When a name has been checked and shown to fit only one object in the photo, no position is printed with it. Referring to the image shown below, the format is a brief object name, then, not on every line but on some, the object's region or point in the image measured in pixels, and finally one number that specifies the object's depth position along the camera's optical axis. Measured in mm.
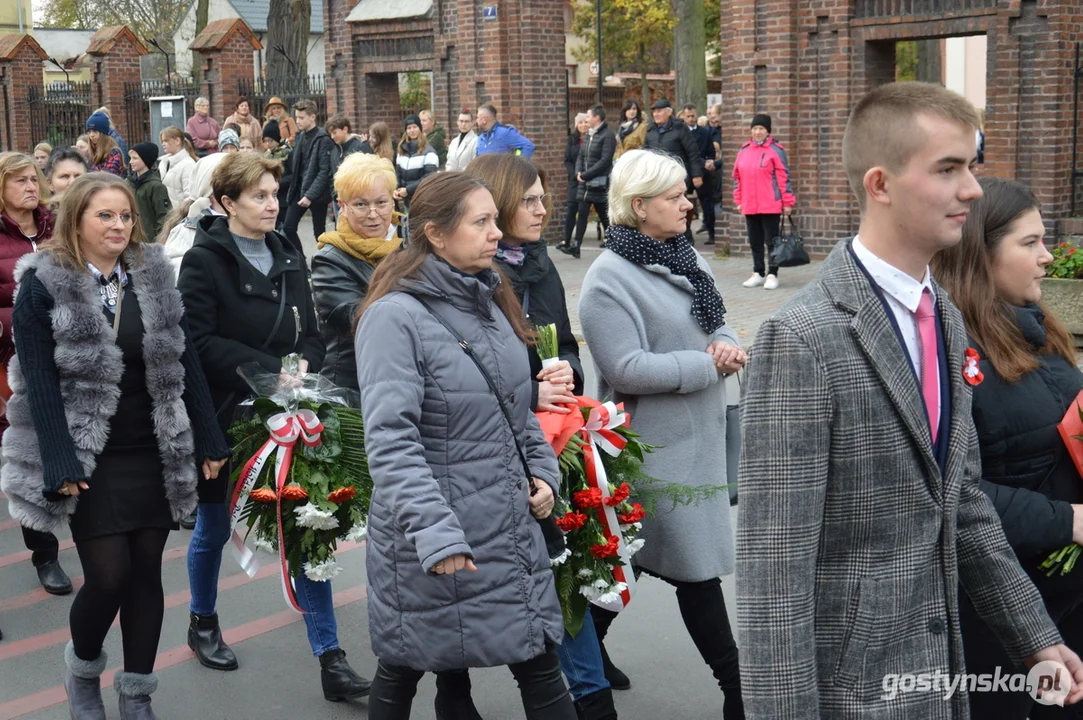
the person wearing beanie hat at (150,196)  12148
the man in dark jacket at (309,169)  16906
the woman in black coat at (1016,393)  3248
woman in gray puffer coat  3391
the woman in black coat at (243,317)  4992
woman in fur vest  4391
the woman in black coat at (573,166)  18484
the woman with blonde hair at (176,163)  12766
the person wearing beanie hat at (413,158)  17875
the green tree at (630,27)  38488
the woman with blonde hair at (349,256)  5102
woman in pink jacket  14656
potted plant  10227
